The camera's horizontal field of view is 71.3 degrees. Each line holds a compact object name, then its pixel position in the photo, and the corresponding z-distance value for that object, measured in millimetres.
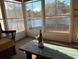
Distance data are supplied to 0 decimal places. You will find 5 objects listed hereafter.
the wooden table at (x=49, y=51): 936
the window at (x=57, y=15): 1995
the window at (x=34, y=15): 2355
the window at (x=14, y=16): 2117
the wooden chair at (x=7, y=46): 1315
